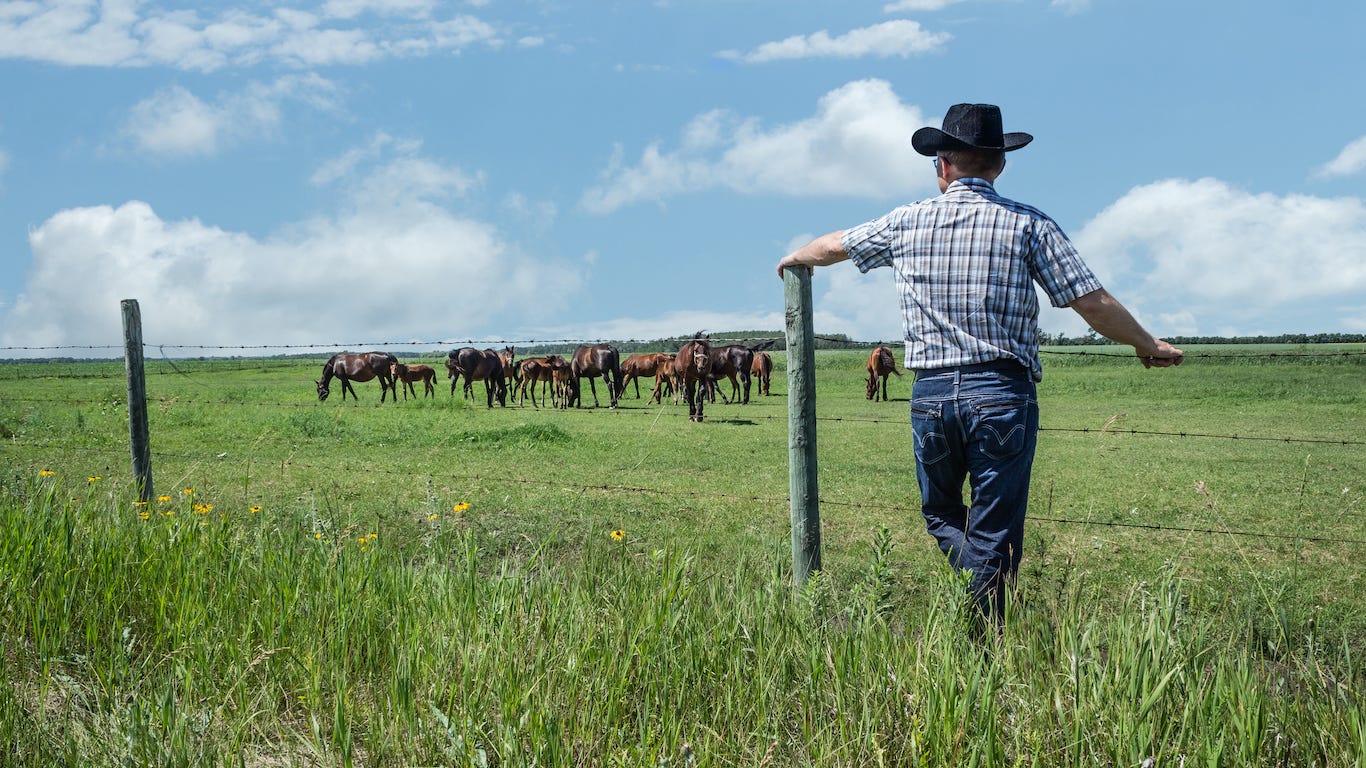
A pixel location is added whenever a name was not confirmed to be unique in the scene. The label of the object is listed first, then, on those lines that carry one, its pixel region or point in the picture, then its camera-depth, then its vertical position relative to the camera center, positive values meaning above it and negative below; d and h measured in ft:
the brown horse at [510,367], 110.63 -0.27
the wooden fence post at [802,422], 13.71 -0.90
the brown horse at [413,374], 121.08 -0.90
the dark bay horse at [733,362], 93.35 -0.19
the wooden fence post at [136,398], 23.26 -0.63
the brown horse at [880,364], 92.31 -0.67
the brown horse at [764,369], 109.09 -1.06
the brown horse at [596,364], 94.51 -0.13
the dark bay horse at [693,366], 66.79 -0.37
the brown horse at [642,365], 104.31 -0.37
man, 11.78 +0.40
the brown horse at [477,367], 102.78 -0.16
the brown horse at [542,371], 99.71 -0.70
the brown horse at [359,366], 118.32 +0.18
